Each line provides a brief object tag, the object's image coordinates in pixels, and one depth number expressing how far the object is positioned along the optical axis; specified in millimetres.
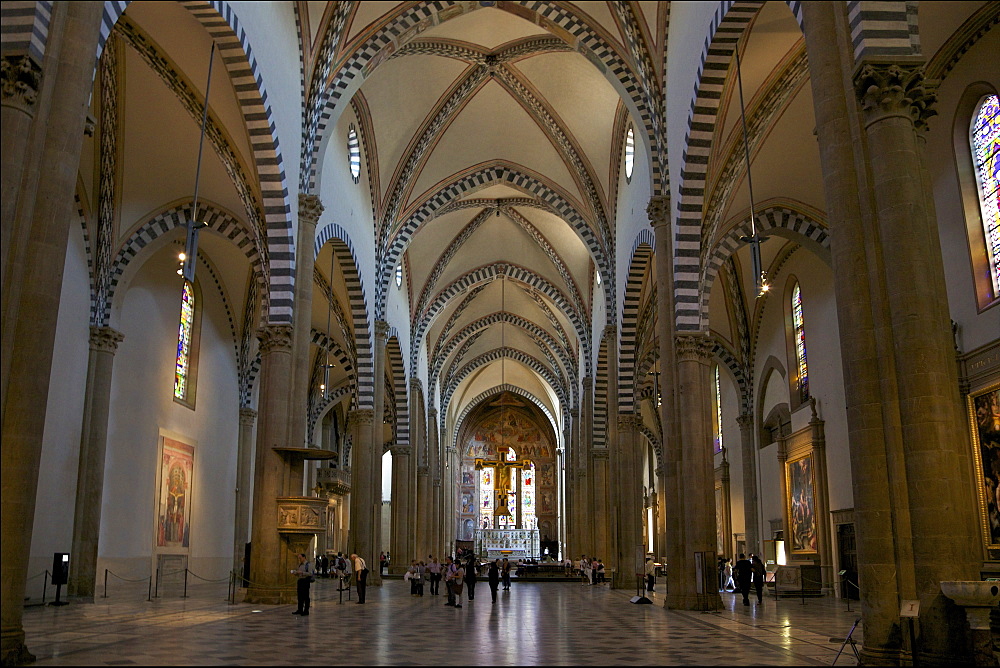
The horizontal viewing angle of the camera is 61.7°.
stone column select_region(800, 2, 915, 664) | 7305
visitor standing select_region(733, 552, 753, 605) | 18192
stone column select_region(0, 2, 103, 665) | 7113
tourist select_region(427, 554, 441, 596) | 20750
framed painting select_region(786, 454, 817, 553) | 21297
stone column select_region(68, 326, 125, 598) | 17125
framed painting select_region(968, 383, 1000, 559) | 13172
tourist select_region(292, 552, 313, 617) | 13180
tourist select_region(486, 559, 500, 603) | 18797
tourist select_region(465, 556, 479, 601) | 18969
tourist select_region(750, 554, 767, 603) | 18141
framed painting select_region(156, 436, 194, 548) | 21531
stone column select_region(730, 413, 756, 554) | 25969
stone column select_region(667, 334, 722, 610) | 14734
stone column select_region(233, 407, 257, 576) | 26016
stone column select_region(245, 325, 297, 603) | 14484
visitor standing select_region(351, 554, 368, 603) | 17031
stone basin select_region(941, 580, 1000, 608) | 6367
